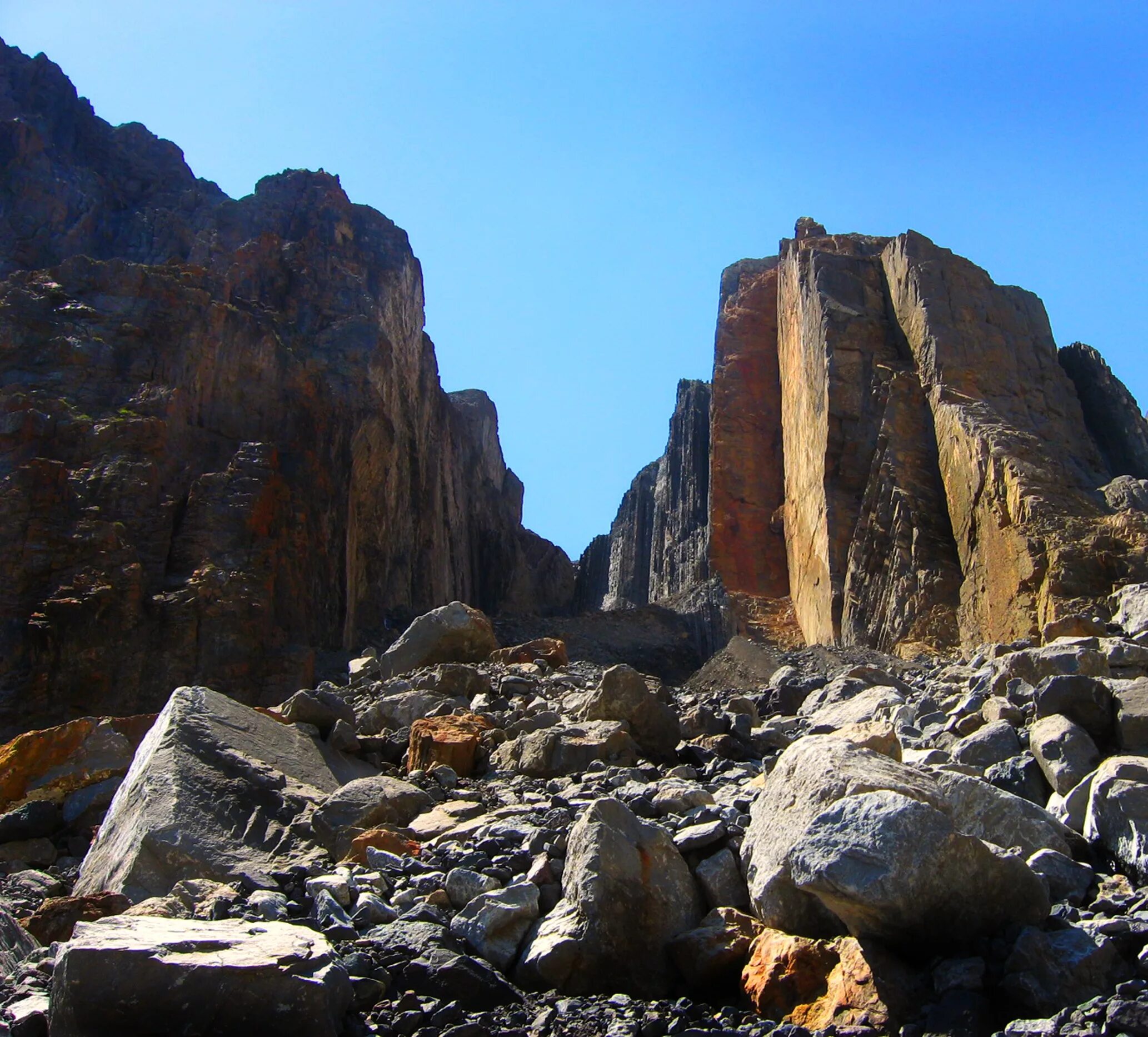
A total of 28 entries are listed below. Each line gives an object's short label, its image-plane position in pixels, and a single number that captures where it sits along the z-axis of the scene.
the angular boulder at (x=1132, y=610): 11.97
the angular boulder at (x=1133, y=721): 6.58
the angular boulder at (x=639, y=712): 9.34
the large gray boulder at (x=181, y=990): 4.37
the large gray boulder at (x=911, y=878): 4.70
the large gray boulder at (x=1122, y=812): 5.38
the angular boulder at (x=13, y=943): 5.21
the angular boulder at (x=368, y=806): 7.18
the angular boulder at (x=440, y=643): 14.55
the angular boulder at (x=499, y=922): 5.45
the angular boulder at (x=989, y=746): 7.03
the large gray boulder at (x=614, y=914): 5.31
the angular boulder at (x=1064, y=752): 6.36
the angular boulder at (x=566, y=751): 8.57
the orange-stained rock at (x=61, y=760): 9.37
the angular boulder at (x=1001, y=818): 5.67
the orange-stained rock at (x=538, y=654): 15.25
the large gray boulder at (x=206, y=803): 6.61
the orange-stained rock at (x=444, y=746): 9.04
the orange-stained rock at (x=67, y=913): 5.89
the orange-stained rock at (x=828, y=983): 4.62
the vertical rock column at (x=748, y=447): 35.72
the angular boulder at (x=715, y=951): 5.32
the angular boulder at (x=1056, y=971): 4.39
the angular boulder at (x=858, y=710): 9.12
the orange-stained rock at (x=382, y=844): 6.70
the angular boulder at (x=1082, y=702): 6.89
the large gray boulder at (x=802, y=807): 5.32
